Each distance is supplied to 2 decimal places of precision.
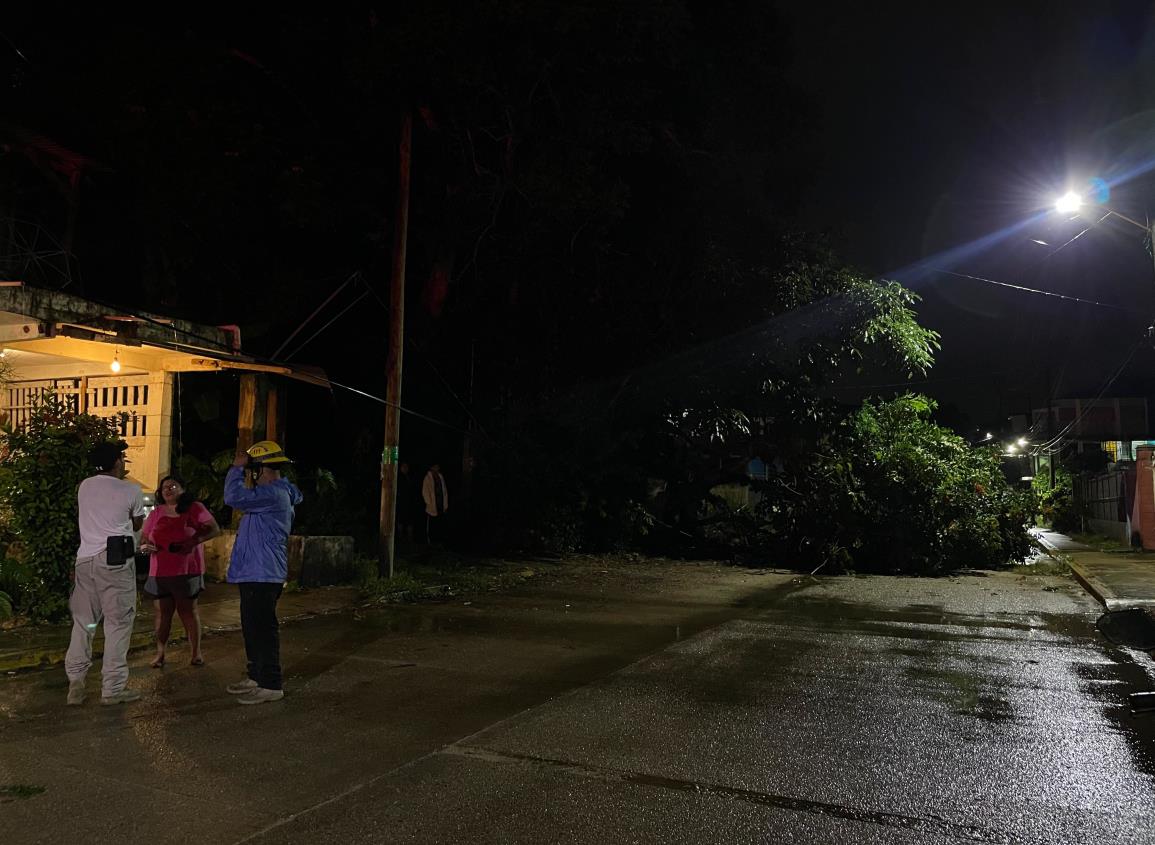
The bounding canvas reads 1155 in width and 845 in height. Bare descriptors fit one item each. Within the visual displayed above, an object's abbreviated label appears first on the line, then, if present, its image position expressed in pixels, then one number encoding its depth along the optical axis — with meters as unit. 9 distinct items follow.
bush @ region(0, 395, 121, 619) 8.66
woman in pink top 7.48
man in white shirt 6.24
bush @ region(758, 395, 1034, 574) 17.42
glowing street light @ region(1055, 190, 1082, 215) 13.16
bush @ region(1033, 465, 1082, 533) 32.59
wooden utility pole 12.99
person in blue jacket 6.34
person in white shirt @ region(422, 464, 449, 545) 16.41
